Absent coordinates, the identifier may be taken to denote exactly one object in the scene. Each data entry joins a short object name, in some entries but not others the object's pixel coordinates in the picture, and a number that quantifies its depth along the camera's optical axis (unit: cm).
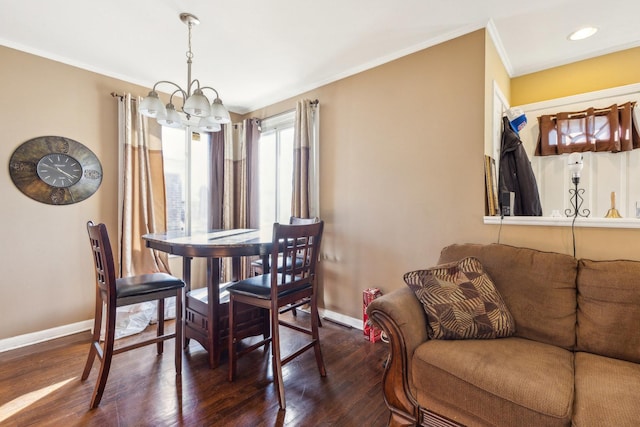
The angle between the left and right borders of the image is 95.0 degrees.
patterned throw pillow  157
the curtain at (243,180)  382
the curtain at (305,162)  313
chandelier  206
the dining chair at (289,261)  281
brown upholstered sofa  115
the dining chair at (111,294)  173
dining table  184
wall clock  250
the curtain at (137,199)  292
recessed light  221
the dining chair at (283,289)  177
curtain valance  235
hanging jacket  235
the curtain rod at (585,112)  238
